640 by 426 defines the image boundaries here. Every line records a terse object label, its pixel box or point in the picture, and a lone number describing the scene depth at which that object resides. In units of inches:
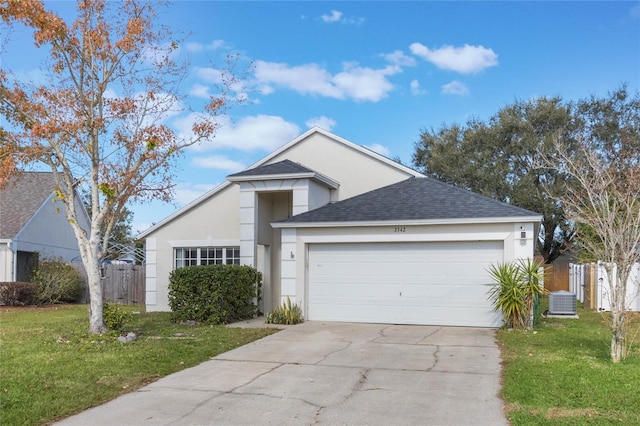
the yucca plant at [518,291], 525.0
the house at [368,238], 567.8
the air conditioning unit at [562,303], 668.1
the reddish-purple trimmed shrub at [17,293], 864.3
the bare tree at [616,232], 359.6
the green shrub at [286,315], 589.0
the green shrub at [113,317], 492.1
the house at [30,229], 962.0
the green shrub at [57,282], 908.3
